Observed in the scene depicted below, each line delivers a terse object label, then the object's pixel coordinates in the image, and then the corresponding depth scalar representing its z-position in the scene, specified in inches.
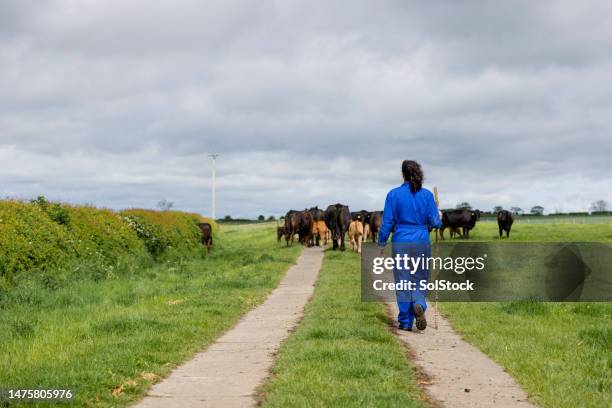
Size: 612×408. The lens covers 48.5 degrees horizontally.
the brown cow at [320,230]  1430.9
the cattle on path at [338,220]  1191.6
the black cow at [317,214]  1477.1
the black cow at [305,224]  1440.7
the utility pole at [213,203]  2888.8
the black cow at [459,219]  1718.8
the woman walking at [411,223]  391.5
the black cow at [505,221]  1649.9
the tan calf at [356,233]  1141.1
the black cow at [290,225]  1472.6
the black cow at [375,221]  1312.7
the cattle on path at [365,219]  1330.0
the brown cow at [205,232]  1434.5
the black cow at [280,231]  1602.0
